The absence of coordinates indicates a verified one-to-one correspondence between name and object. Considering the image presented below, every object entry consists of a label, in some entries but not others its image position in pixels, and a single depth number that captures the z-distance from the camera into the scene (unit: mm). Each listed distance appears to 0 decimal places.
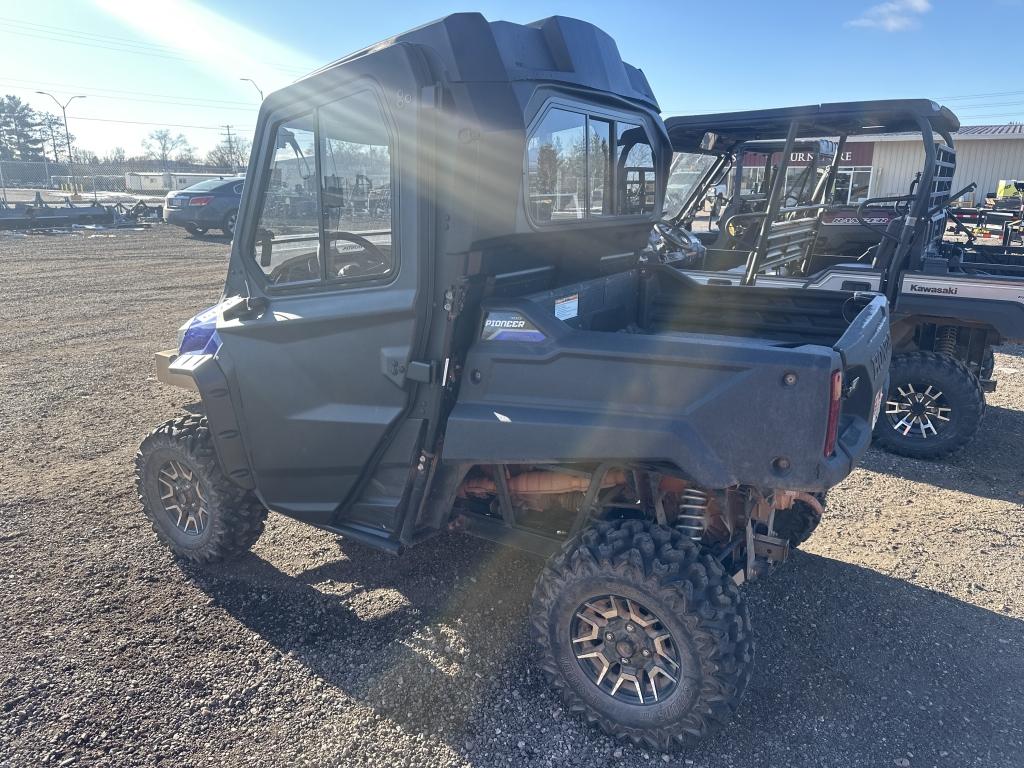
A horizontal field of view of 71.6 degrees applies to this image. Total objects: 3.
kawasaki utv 5240
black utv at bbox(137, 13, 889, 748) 2461
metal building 29016
